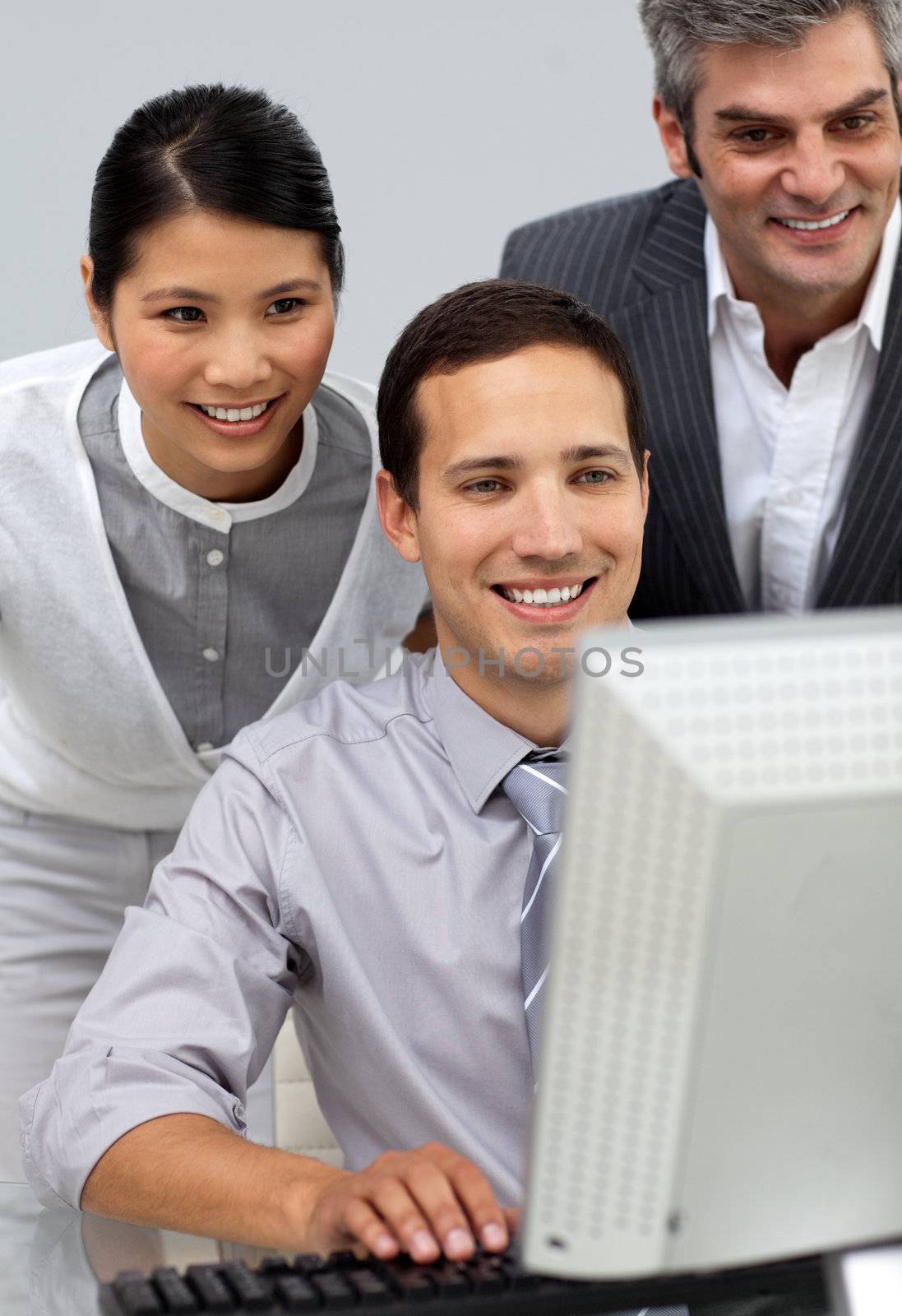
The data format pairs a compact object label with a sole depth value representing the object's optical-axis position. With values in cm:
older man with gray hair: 175
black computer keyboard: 86
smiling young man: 125
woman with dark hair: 154
